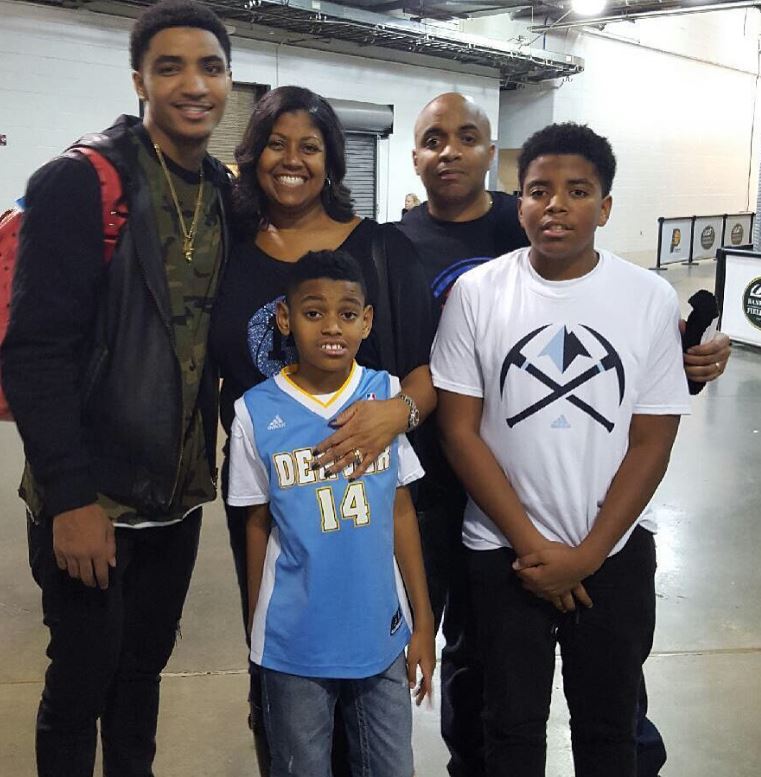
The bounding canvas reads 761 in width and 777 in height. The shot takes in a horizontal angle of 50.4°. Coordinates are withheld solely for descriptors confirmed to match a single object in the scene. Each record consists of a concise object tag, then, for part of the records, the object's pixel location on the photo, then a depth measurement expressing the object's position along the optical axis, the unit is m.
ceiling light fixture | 13.00
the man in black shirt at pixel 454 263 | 1.88
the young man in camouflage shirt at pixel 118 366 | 1.41
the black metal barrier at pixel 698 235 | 15.30
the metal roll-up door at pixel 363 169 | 12.37
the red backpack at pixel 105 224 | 1.46
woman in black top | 1.60
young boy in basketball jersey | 1.45
